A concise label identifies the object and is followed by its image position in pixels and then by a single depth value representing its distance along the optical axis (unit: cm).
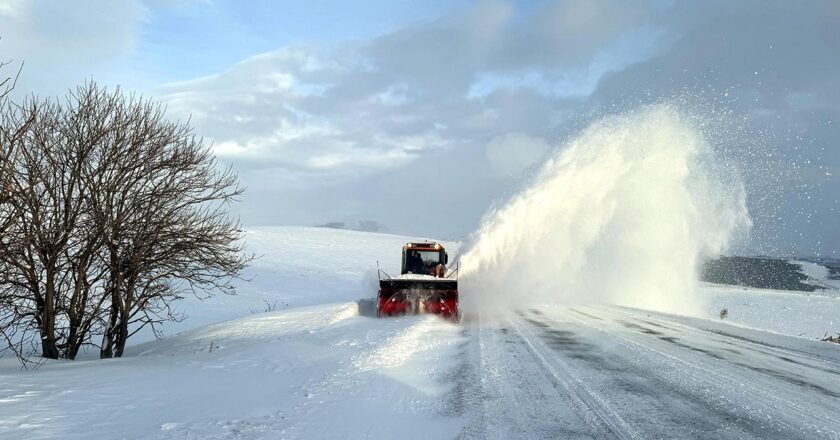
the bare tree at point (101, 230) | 872
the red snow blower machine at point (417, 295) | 1420
